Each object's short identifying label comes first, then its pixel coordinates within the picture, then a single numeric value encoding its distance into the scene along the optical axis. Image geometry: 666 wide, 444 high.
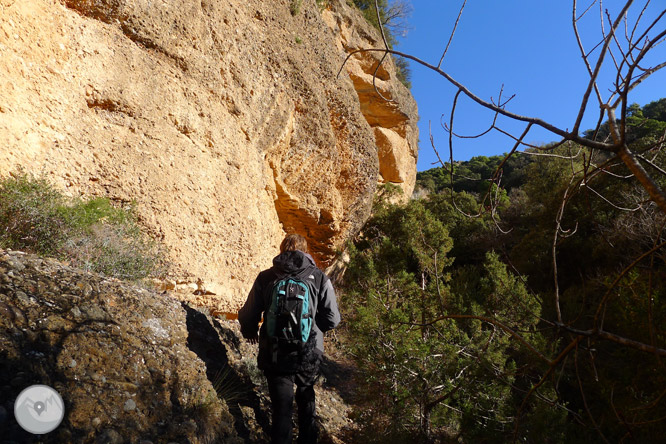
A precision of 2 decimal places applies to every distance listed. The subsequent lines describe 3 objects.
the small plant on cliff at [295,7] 8.62
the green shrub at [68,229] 3.54
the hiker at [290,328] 2.68
